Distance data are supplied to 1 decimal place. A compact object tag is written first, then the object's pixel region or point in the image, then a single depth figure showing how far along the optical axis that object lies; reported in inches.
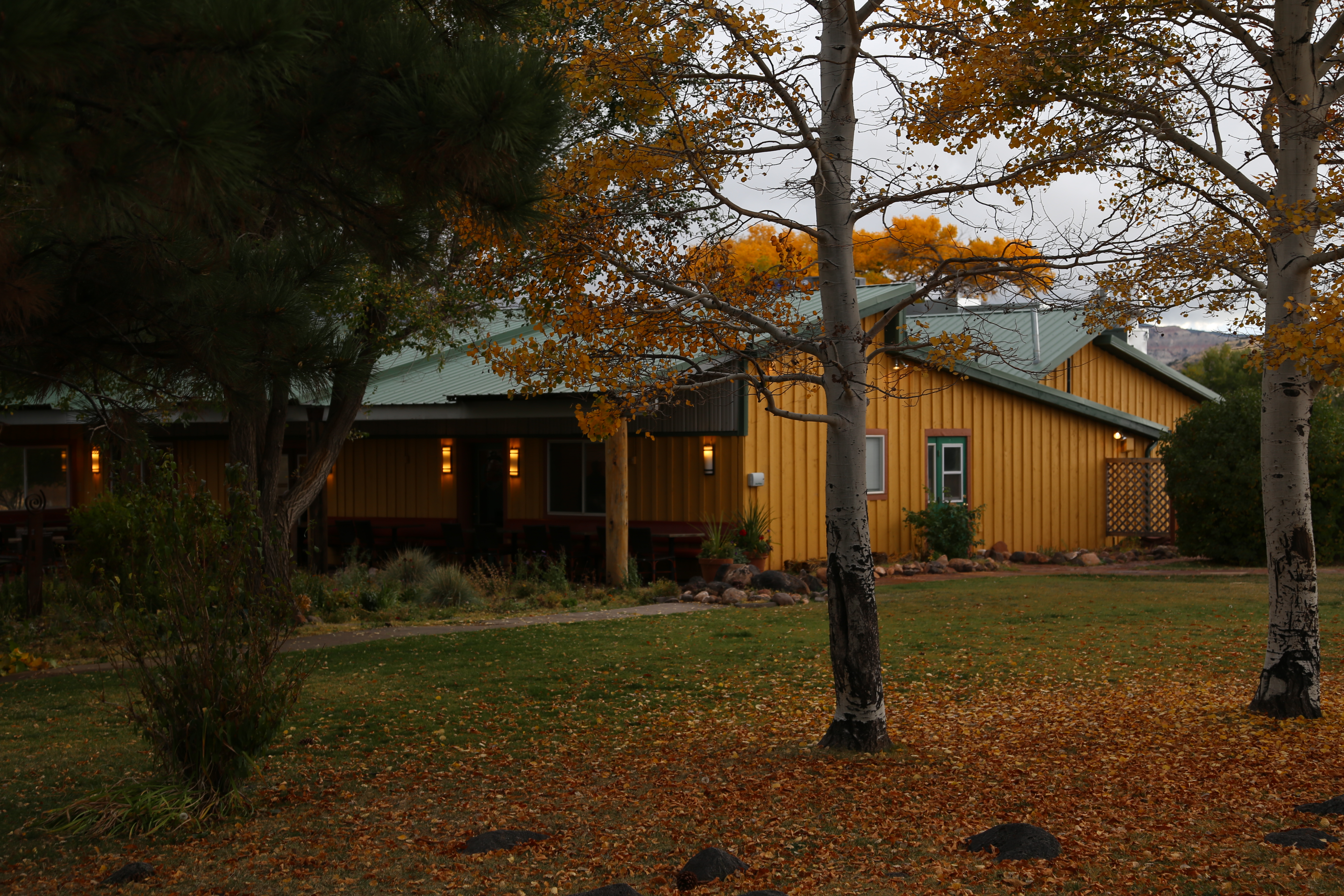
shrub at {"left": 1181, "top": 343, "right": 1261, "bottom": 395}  1488.7
